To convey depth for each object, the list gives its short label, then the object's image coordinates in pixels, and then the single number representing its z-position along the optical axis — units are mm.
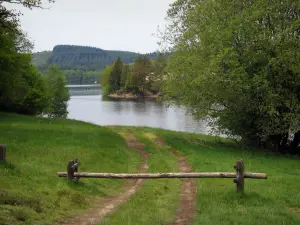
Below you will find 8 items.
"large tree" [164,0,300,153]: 28078
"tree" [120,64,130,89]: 161125
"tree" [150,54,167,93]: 42869
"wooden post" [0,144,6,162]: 16675
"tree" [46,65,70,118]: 78444
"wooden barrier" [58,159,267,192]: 14641
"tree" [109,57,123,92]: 168000
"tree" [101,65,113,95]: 170750
